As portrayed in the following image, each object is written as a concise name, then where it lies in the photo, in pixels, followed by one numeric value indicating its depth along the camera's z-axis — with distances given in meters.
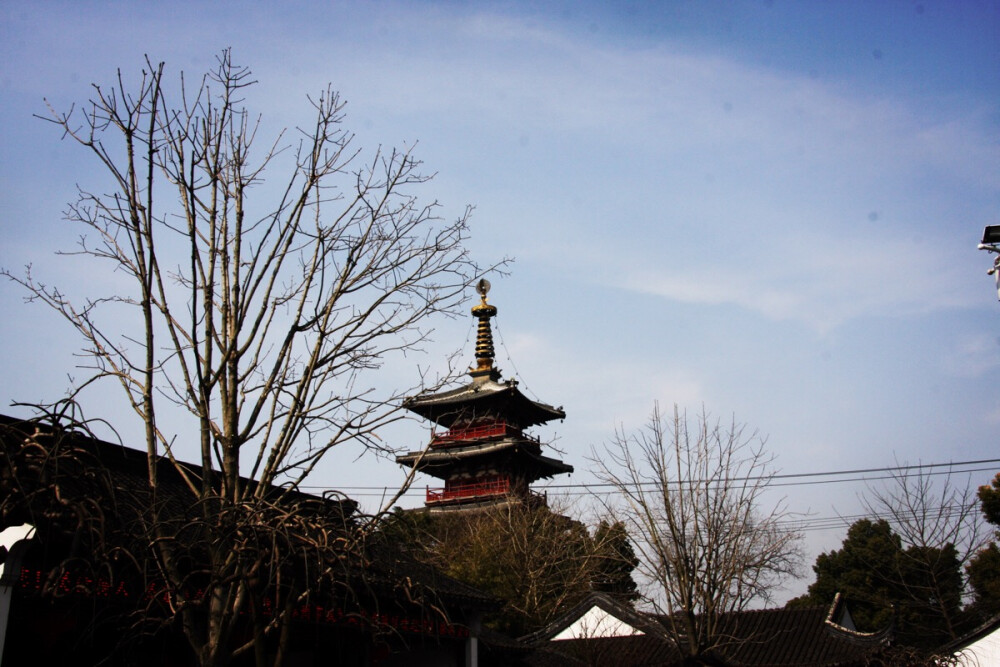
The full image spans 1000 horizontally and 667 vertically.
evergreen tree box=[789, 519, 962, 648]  31.81
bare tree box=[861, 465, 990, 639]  24.16
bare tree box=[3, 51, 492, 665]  5.65
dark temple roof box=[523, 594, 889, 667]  20.39
